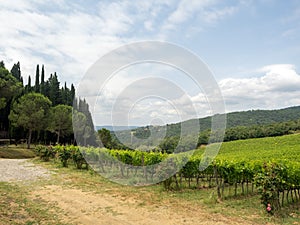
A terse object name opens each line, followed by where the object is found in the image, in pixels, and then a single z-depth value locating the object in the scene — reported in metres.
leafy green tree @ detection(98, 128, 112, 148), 23.68
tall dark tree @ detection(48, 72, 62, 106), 40.44
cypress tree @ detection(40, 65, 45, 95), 40.40
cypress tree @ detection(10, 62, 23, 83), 45.36
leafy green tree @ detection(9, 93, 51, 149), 28.55
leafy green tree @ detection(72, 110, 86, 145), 22.90
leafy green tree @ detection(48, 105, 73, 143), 31.98
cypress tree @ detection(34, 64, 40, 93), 39.82
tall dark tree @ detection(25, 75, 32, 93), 38.03
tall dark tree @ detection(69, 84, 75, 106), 43.74
